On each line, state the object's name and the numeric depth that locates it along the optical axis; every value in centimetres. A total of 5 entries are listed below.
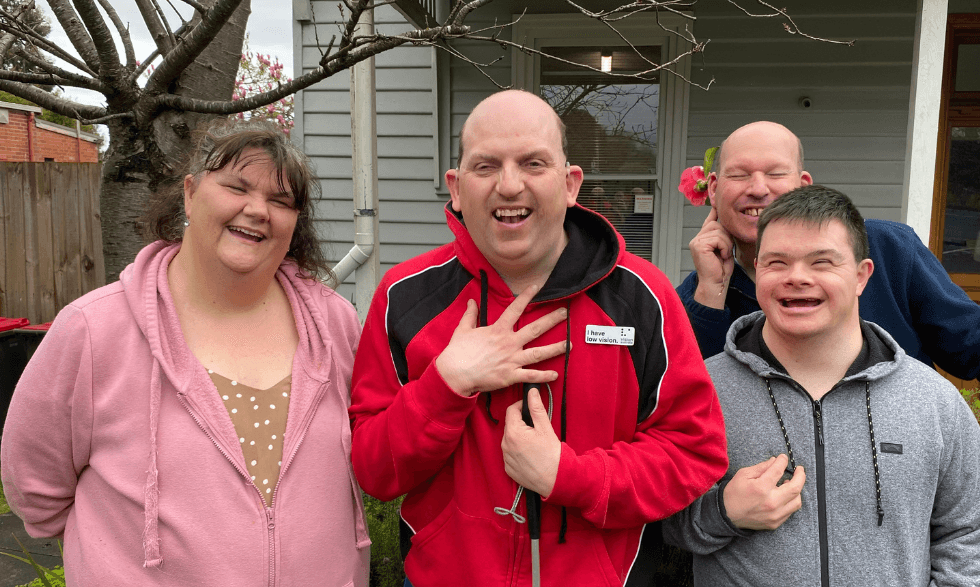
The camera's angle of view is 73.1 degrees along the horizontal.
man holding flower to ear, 203
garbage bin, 468
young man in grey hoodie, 161
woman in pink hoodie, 156
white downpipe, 424
